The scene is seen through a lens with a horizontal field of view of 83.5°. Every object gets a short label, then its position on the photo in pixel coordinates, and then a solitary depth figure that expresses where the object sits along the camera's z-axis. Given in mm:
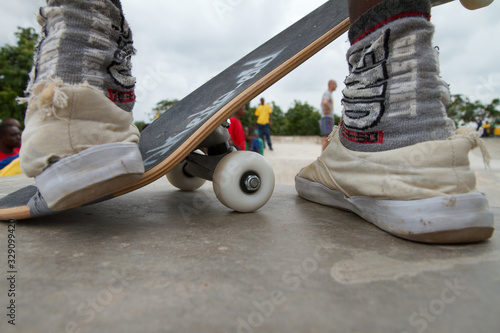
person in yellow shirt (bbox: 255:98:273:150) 6340
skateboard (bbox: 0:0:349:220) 211
